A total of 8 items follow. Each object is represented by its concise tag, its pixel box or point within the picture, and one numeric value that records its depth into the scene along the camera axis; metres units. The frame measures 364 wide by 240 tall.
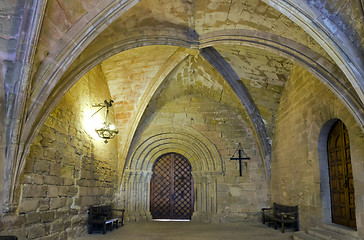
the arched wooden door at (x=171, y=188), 9.29
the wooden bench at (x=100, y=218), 6.04
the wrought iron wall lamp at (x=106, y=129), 6.35
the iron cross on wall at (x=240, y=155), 8.59
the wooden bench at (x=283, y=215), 6.38
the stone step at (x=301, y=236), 5.19
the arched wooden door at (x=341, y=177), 4.96
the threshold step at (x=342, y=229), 4.55
